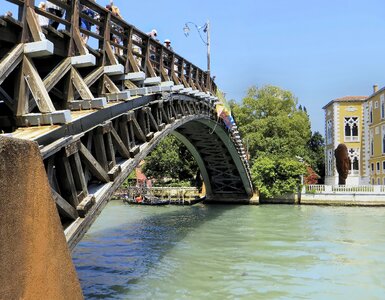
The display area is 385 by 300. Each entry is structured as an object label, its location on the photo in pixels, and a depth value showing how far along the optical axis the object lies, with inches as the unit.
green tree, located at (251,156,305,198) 1334.9
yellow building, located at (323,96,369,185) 1926.7
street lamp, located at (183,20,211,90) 995.2
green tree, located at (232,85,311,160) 1643.7
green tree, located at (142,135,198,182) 1718.8
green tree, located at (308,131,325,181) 2218.3
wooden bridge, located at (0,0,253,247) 259.0
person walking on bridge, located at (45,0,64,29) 341.7
